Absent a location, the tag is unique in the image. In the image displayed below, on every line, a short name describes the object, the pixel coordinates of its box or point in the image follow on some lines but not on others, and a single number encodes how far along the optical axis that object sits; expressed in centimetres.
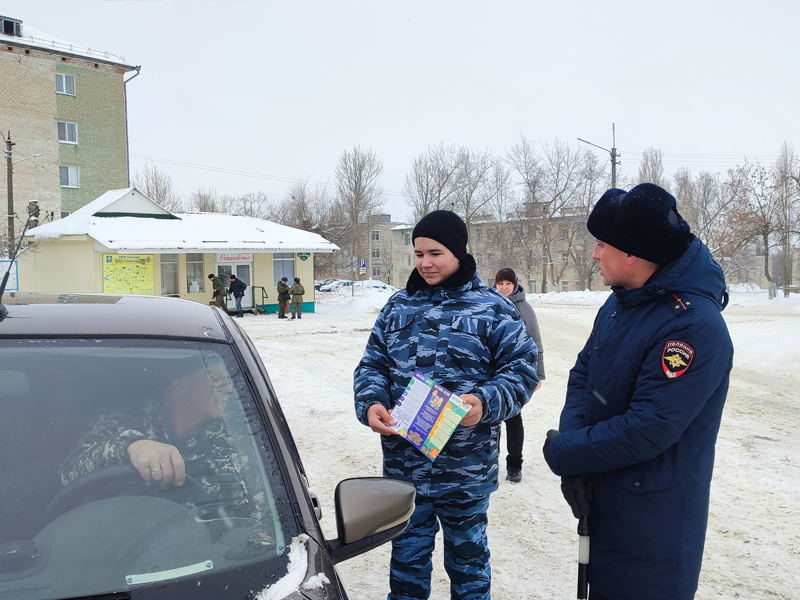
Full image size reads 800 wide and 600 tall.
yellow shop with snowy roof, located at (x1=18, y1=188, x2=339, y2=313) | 2150
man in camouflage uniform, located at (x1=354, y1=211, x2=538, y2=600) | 262
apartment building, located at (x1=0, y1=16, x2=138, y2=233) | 3684
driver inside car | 162
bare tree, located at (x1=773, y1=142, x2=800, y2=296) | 2883
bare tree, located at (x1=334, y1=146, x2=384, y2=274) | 4922
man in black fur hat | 191
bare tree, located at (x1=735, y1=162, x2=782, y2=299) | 2770
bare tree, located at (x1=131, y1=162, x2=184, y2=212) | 5216
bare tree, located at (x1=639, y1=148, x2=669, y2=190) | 5044
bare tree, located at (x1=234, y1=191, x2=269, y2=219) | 5681
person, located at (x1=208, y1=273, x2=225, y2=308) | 2119
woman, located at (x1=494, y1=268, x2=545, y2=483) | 499
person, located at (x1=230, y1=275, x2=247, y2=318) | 2256
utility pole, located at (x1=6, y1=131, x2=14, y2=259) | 2342
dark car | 138
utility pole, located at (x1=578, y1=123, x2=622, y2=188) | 3058
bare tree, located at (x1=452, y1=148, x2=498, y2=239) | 5000
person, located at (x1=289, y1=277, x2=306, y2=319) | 2234
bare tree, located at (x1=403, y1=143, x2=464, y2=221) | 5019
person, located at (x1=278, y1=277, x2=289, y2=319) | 2275
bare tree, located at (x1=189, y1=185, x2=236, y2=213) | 5616
